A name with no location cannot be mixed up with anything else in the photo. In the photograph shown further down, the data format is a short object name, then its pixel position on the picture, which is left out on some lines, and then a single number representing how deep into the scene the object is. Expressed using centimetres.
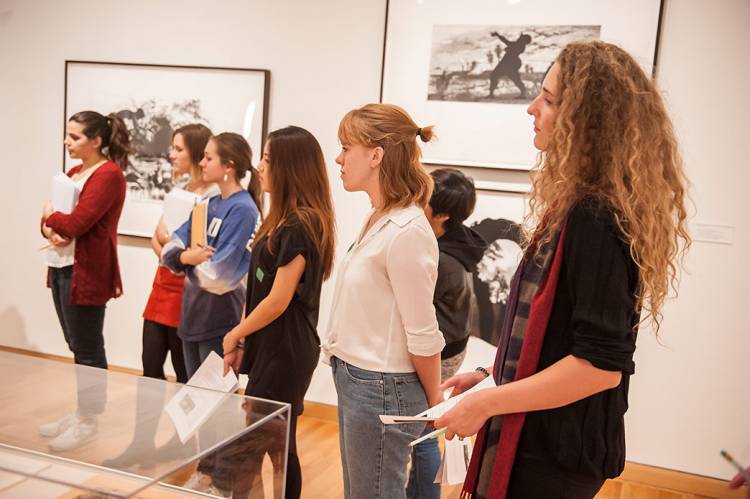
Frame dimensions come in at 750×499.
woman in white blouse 175
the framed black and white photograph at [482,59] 354
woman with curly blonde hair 112
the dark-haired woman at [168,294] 318
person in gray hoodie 247
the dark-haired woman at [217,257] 288
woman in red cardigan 334
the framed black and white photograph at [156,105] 422
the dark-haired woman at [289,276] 234
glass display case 115
